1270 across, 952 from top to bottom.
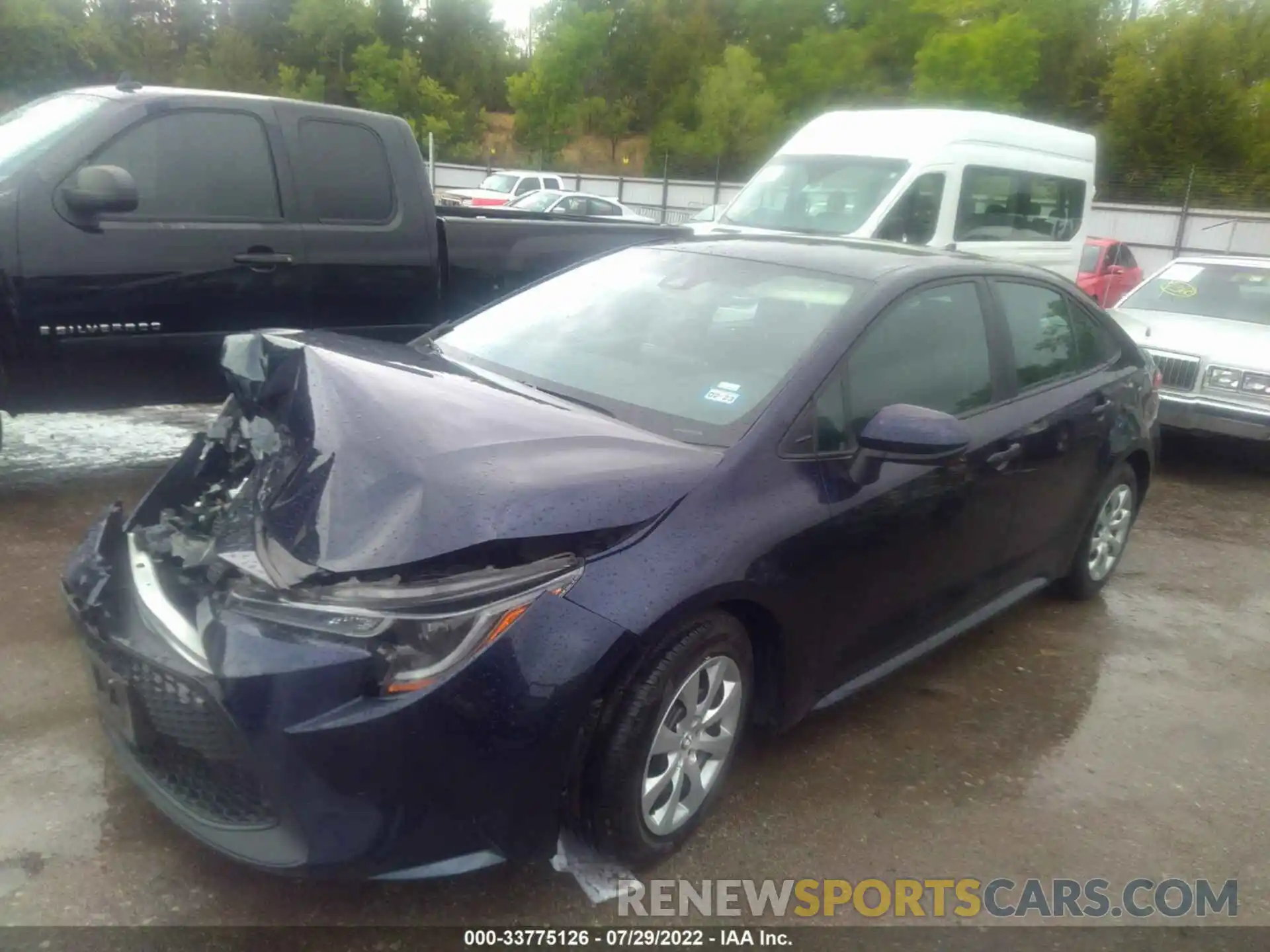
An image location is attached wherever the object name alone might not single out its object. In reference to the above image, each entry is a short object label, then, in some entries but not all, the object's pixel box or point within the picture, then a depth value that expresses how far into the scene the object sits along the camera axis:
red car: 14.41
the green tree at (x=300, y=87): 48.38
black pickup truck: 4.79
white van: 9.91
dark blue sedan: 2.27
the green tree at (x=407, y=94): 44.56
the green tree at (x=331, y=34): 53.84
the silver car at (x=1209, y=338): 7.30
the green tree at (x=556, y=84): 43.59
